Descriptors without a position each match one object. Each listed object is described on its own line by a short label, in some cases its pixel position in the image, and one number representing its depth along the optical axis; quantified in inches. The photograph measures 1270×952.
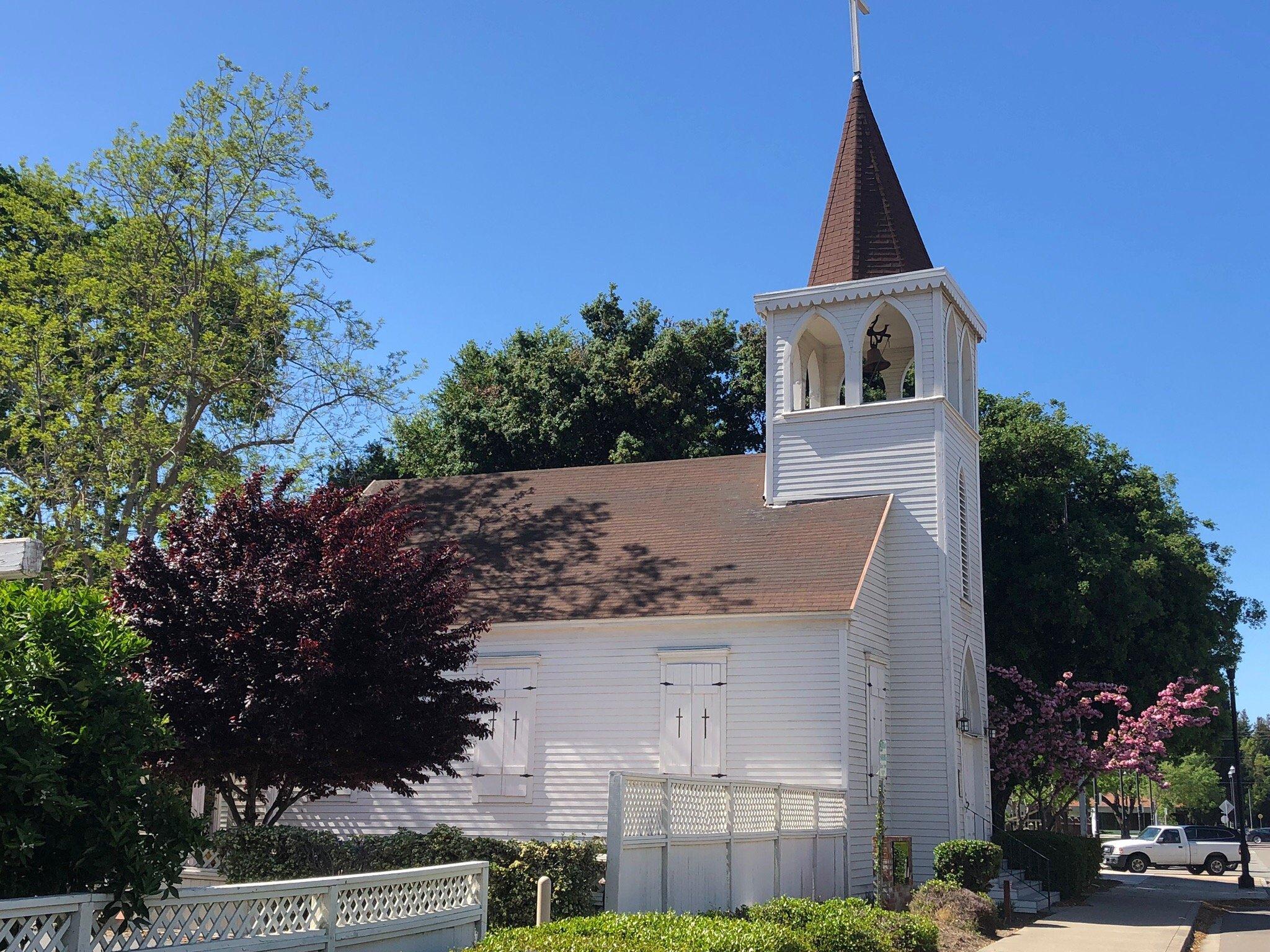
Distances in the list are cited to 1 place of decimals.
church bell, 1005.2
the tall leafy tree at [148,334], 995.9
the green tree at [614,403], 1423.5
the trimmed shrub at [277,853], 587.5
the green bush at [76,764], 257.8
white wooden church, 804.0
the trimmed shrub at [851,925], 511.5
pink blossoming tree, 1111.0
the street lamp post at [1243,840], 1259.8
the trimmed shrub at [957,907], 693.3
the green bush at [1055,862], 987.3
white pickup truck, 1598.2
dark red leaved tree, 556.4
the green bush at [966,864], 784.9
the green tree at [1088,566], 1153.4
